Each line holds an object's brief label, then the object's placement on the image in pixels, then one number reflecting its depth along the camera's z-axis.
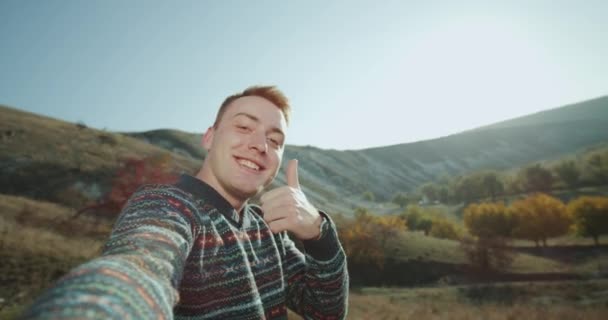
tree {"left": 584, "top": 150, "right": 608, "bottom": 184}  101.75
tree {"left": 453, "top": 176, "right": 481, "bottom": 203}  118.70
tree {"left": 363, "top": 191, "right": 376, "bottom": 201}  134.00
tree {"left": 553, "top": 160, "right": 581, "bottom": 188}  105.12
